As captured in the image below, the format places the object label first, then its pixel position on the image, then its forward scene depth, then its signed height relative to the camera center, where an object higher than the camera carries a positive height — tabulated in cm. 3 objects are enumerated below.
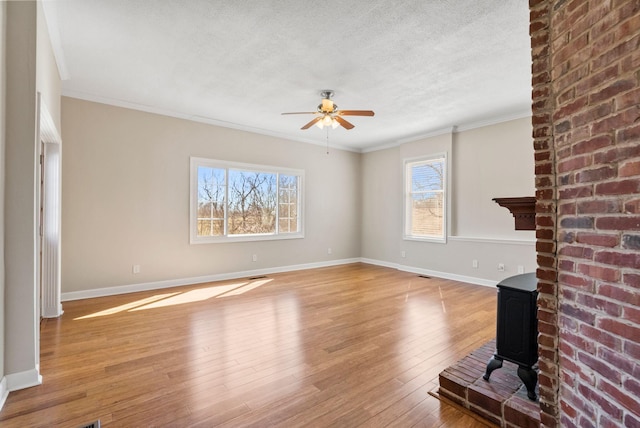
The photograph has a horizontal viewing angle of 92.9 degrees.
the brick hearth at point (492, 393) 171 -108
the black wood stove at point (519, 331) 185 -72
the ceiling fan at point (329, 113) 371 +128
